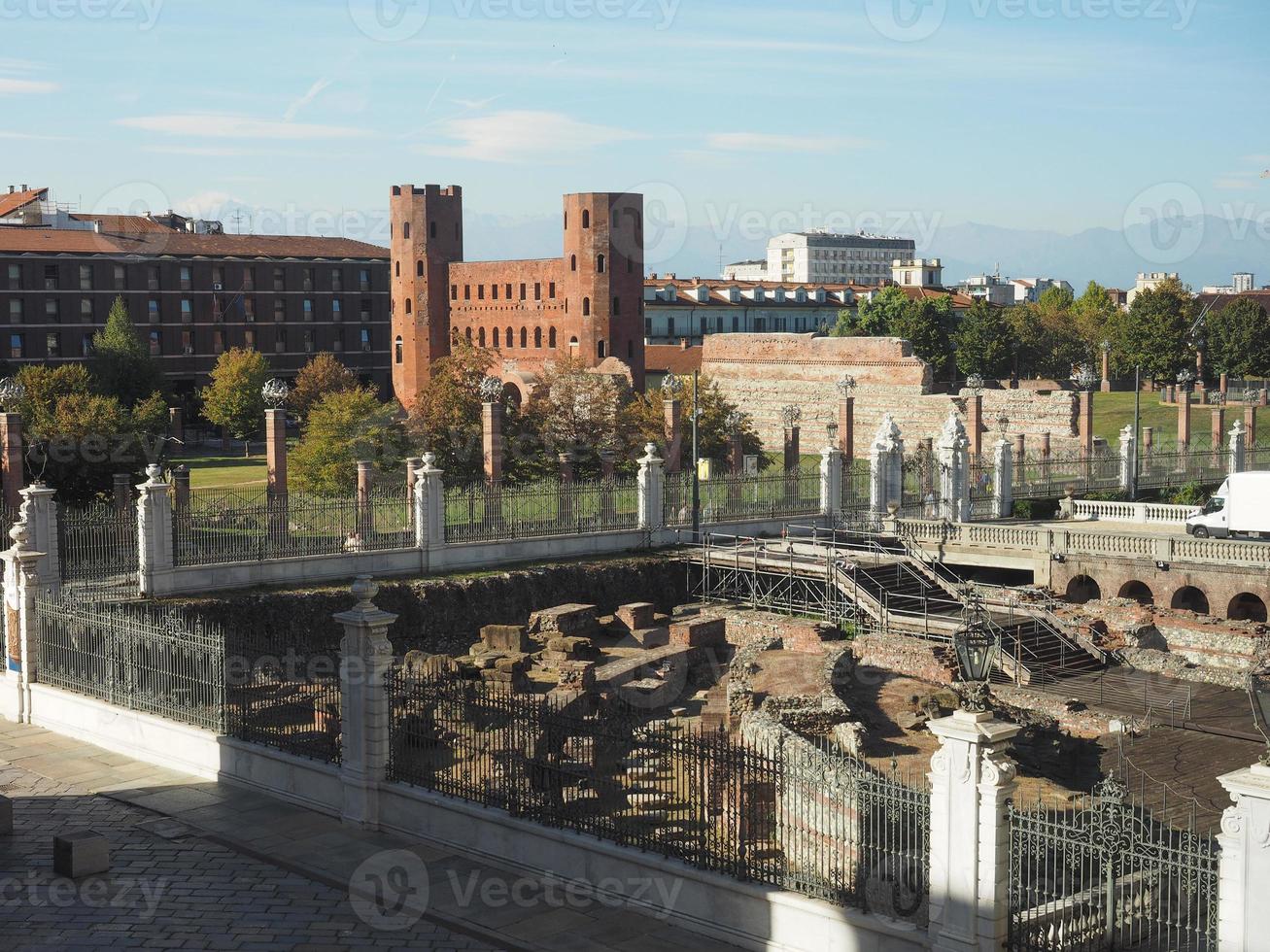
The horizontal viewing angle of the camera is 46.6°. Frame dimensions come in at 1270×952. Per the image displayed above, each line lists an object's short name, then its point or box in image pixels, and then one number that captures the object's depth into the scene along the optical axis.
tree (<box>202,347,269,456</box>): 74.00
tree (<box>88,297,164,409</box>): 71.19
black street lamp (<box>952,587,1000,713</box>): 16.75
